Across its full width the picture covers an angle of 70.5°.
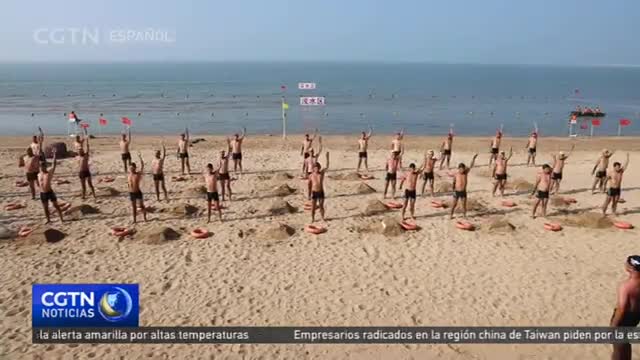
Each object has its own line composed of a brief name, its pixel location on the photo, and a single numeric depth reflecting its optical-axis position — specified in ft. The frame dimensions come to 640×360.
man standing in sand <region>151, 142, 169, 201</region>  45.03
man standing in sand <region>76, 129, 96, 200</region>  46.03
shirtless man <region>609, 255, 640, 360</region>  17.19
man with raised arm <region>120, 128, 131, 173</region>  56.90
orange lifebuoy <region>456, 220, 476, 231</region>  38.50
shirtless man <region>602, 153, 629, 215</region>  40.83
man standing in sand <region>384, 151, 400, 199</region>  46.34
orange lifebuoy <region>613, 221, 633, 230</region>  38.58
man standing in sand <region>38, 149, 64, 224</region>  38.86
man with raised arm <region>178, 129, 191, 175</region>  56.70
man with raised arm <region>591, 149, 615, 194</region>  48.98
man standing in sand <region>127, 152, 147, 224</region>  38.83
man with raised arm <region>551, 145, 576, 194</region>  47.85
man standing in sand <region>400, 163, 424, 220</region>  40.01
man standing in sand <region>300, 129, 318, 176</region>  58.87
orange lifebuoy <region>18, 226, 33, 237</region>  36.11
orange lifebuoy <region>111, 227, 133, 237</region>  36.68
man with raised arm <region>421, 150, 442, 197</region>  46.42
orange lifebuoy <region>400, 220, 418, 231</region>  38.45
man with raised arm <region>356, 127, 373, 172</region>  58.70
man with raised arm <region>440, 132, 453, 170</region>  61.16
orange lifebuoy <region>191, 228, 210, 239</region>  36.66
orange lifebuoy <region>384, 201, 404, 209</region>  44.16
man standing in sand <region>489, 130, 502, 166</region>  62.18
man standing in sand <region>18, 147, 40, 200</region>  46.21
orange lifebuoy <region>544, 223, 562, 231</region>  38.32
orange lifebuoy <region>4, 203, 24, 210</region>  44.32
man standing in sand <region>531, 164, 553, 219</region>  40.29
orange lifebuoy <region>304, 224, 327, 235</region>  37.78
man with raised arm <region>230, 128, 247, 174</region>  58.39
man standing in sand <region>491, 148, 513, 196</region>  46.94
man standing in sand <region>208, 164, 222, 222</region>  39.34
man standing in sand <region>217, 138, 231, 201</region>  45.39
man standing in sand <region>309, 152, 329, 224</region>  39.17
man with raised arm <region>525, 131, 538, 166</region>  64.90
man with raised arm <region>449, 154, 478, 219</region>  40.47
